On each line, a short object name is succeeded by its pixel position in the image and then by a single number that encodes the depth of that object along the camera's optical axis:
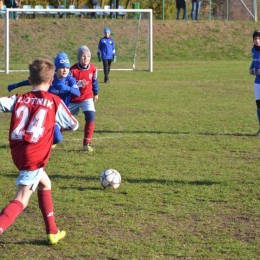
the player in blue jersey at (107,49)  21.30
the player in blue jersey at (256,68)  10.56
